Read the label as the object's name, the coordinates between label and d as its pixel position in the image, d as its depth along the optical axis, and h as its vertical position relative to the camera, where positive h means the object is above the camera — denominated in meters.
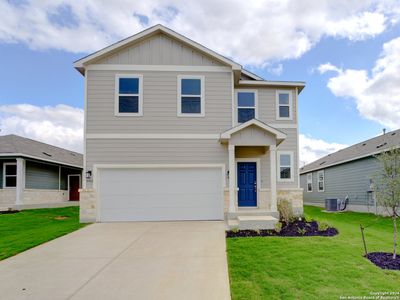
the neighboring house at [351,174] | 15.79 -0.19
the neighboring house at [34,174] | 15.89 -0.18
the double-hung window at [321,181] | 22.30 -0.76
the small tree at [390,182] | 6.41 -0.24
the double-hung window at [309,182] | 25.52 -0.96
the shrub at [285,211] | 11.03 -1.52
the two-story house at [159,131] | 11.73 +1.59
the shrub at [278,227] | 9.15 -1.74
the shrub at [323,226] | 9.22 -1.72
